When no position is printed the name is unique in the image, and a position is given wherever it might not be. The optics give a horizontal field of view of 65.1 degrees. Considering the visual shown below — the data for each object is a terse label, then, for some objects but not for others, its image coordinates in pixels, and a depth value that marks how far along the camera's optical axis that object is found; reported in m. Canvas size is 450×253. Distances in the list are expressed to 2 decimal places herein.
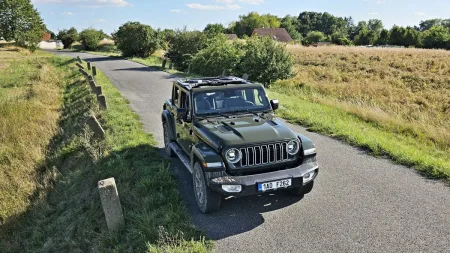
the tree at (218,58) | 21.73
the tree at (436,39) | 60.84
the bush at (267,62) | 18.88
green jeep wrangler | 5.10
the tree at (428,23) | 148.85
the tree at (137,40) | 41.84
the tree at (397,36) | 72.81
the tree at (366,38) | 81.85
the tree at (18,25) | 56.56
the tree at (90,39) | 62.22
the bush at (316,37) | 99.94
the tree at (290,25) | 108.41
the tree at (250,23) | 104.05
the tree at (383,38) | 76.20
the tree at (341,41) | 79.81
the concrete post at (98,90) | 13.50
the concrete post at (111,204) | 5.21
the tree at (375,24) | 143.25
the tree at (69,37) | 73.94
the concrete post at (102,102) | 13.11
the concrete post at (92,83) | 15.16
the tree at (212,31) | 30.31
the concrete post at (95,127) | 9.83
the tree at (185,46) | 29.88
